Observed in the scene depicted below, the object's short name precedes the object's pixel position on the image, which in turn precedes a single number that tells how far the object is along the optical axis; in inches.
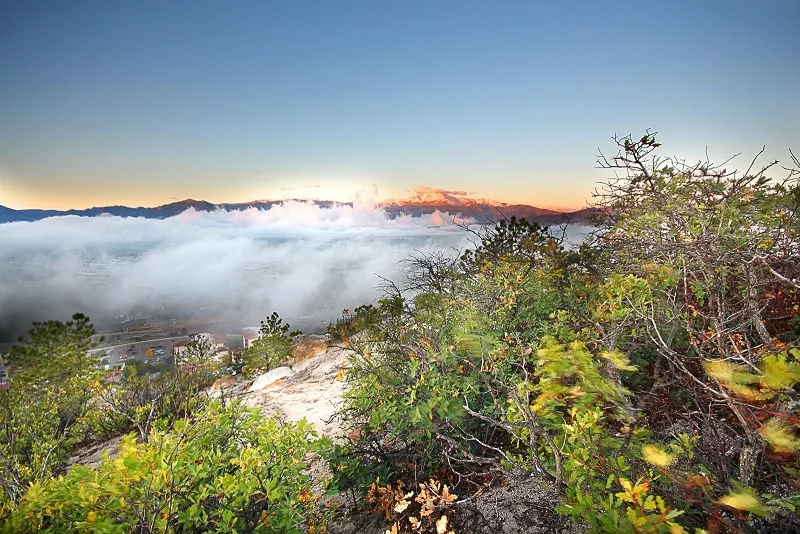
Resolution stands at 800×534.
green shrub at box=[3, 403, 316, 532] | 109.7
